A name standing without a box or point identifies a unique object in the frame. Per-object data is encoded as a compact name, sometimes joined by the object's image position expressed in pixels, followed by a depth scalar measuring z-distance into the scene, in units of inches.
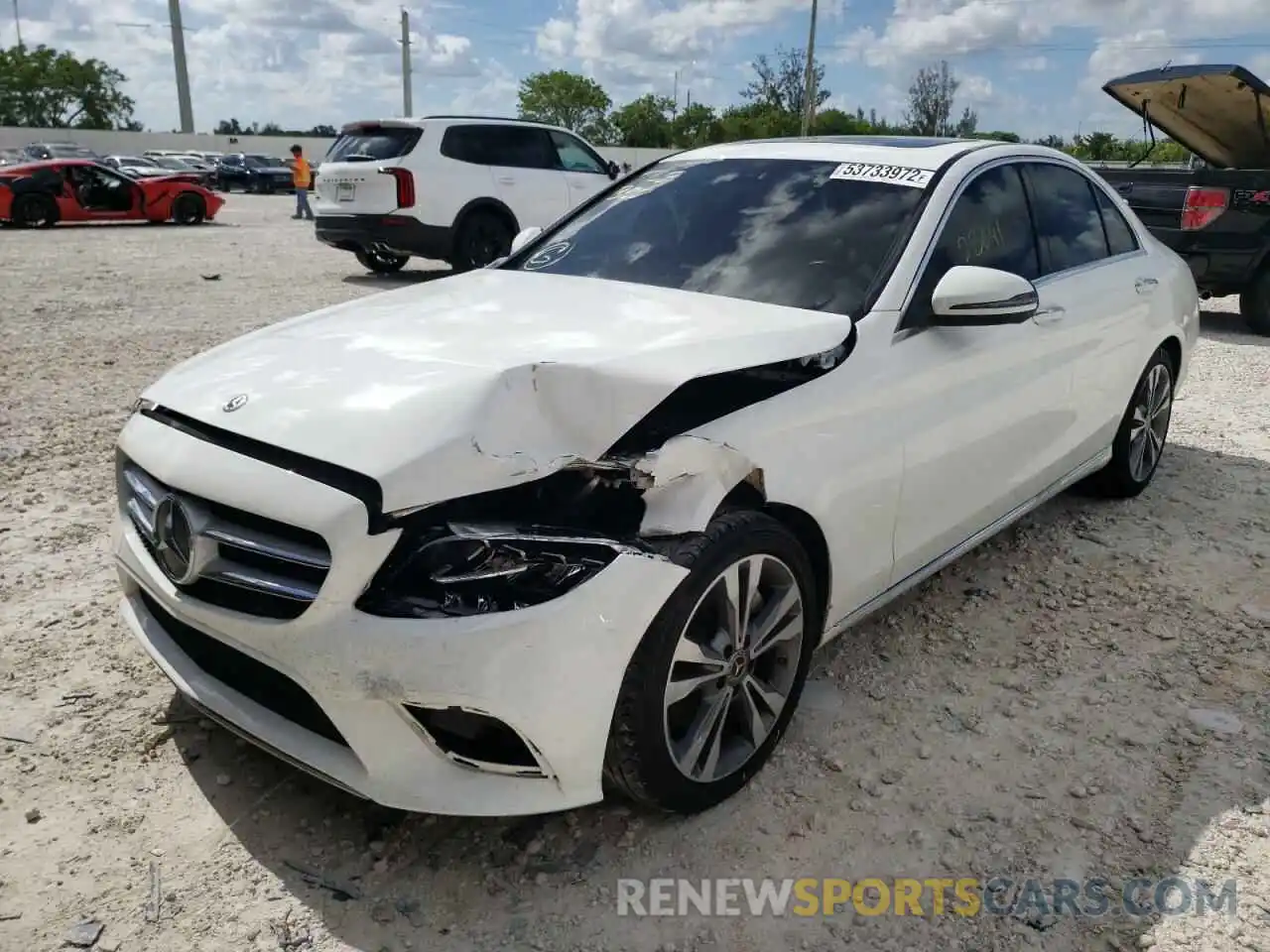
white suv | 438.9
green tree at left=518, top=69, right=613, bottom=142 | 3009.4
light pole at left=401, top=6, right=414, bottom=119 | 2513.5
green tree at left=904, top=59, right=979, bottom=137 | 2079.2
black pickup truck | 332.8
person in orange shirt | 800.3
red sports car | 680.4
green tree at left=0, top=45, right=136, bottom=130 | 2874.0
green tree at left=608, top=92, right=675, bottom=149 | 2389.3
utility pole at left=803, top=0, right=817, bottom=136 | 1439.5
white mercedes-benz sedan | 83.2
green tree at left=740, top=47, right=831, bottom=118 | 2203.5
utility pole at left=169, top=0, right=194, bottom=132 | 2573.8
